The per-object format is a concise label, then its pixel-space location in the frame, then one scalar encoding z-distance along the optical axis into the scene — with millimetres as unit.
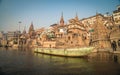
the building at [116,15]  22687
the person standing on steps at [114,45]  17447
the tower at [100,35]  20175
